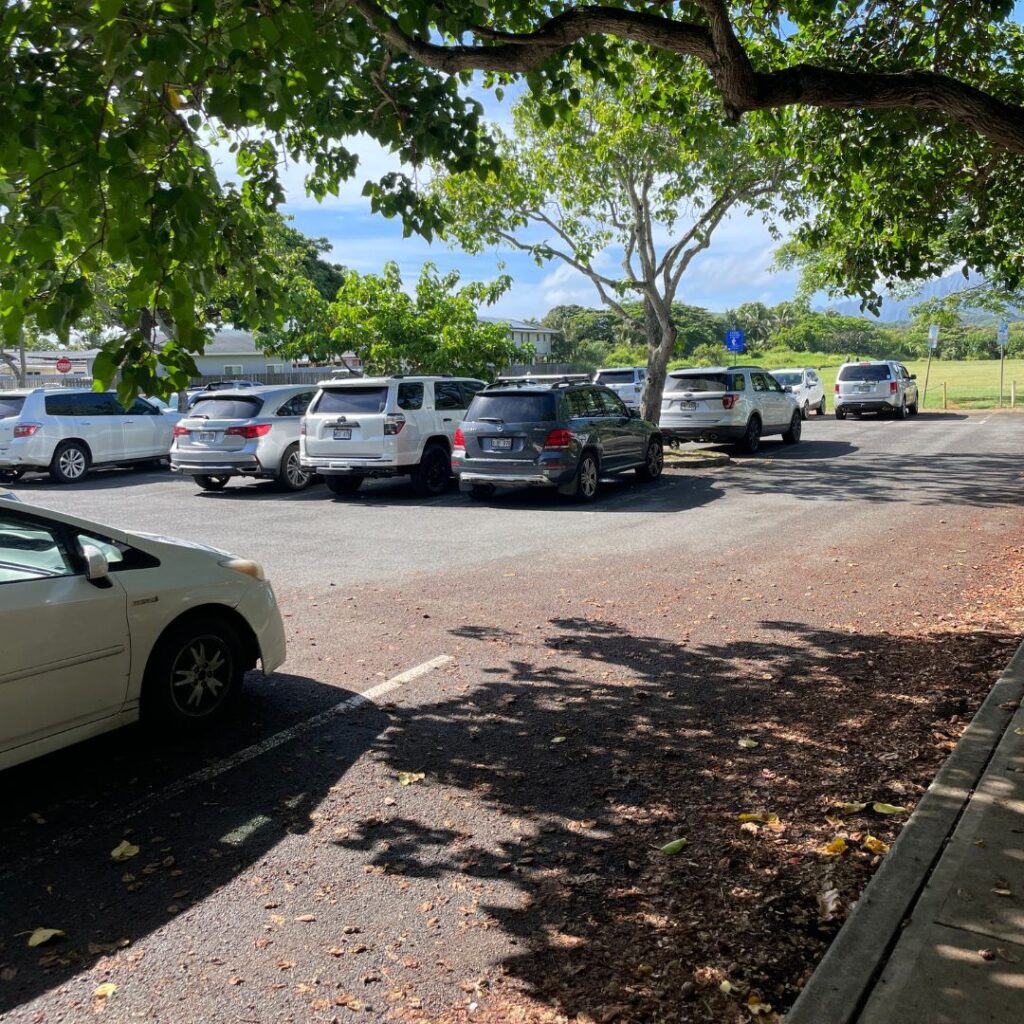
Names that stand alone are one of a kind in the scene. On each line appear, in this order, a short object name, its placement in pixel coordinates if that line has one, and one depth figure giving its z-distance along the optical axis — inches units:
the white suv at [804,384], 1355.8
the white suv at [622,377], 1314.1
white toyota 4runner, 595.8
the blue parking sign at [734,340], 1233.8
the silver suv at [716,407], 812.6
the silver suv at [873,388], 1232.2
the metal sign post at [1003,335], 1339.8
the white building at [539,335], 2997.0
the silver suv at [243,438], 643.5
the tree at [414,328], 858.1
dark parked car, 553.6
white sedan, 173.9
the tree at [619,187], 720.3
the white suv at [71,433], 706.2
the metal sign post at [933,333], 1380.4
